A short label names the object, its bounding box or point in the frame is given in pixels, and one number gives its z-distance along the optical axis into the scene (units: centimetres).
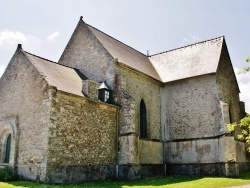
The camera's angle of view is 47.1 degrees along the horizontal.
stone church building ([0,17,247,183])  1681
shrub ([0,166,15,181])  1642
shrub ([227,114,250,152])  920
